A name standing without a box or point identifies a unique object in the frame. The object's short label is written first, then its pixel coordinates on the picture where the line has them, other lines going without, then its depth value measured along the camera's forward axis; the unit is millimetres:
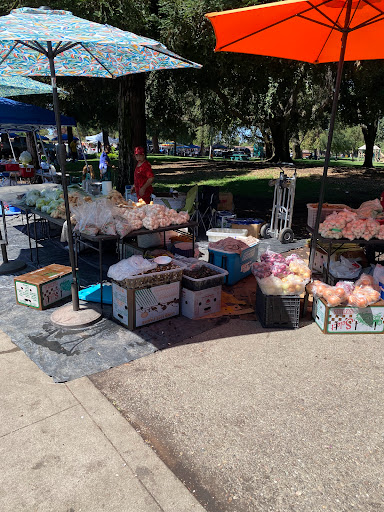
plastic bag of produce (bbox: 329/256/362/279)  5598
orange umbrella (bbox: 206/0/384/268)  4328
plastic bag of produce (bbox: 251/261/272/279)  4887
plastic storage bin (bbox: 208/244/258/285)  6094
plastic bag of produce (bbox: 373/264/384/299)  5090
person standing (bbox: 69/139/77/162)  29931
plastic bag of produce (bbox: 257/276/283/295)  4727
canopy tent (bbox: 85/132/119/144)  47109
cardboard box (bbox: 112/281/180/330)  4629
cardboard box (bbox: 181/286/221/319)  5000
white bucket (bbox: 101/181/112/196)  7047
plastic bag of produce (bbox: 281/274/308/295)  4711
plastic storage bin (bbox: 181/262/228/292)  4941
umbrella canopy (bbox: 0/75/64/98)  8281
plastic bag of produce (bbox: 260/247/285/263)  5230
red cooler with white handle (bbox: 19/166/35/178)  13413
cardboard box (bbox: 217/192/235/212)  10403
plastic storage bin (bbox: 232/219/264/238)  8547
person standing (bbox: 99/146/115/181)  15961
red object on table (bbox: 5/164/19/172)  14989
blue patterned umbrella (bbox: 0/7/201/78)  3547
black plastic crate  4793
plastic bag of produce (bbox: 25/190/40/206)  6699
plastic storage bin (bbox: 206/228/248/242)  6898
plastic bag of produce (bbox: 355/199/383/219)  5547
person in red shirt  7355
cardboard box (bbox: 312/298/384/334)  4668
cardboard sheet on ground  5266
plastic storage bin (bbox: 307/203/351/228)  5803
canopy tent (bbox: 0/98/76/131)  8172
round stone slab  4680
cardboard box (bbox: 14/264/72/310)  5133
